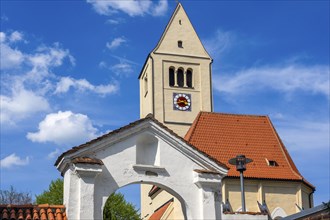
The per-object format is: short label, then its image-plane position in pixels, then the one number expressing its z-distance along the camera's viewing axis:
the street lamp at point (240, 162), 19.95
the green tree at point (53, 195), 41.31
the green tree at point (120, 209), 40.96
